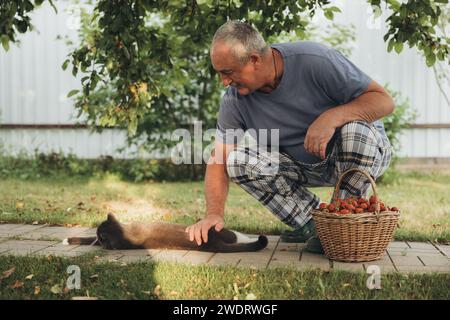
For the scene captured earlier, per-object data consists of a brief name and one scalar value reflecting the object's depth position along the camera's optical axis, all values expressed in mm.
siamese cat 3406
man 3158
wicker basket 3016
